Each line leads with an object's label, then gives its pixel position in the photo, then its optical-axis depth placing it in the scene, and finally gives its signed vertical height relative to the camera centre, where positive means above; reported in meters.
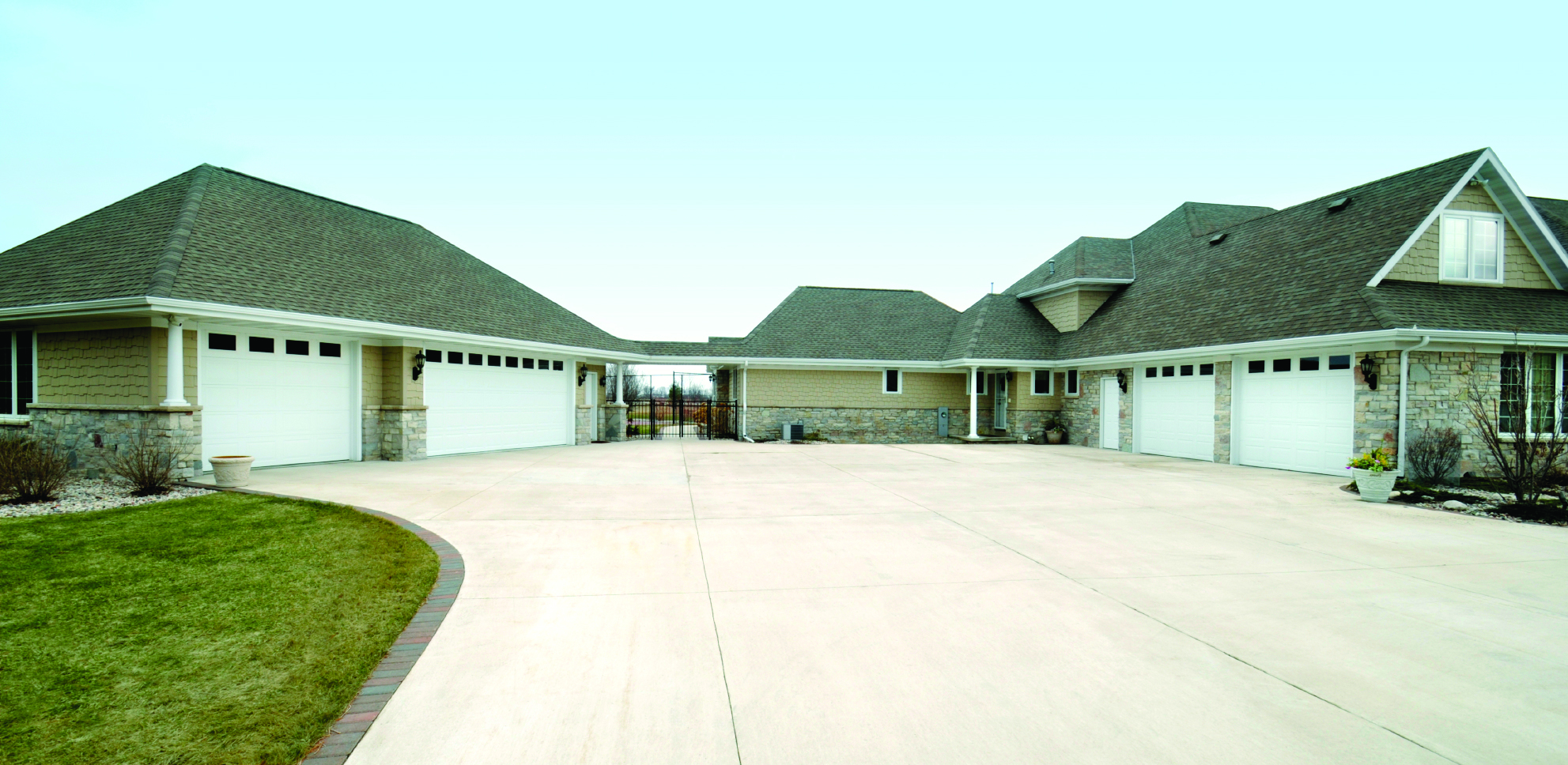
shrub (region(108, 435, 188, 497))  9.69 -1.33
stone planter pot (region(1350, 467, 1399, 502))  10.71 -1.75
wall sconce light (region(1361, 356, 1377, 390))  13.12 +0.05
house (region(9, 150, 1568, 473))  11.67 +0.88
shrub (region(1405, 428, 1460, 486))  12.55 -1.52
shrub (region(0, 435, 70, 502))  8.98 -1.33
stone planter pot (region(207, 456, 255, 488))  10.45 -1.48
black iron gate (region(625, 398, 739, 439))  25.86 -2.16
